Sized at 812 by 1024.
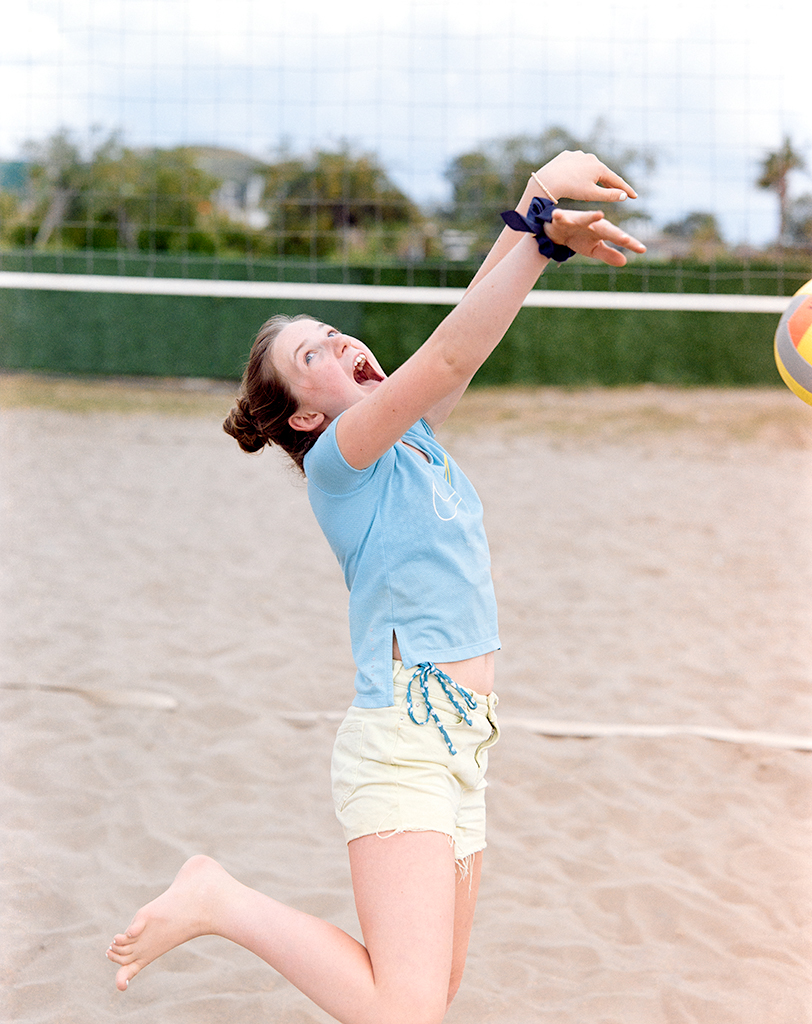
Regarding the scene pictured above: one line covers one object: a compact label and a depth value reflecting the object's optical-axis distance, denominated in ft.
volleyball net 27.32
